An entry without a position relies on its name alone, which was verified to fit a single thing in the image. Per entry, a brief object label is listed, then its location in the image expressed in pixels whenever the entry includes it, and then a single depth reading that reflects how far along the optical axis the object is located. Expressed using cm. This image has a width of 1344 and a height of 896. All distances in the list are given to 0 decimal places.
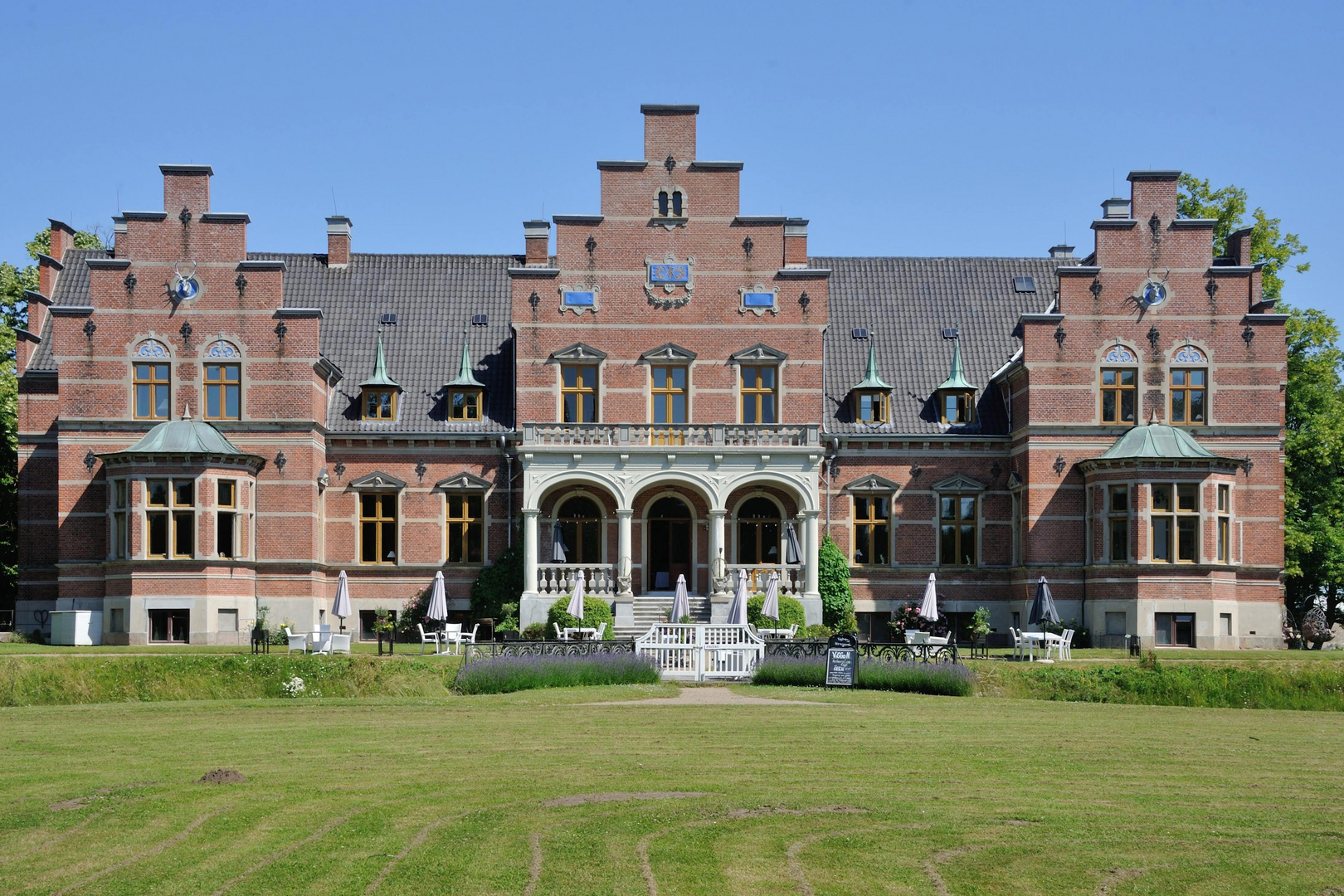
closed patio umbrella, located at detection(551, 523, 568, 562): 3959
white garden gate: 3022
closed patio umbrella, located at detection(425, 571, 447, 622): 3591
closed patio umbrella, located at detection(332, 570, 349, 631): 3553
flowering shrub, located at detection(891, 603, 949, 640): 4091
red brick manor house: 3941
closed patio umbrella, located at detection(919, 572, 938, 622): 3534
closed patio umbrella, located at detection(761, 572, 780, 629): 3747
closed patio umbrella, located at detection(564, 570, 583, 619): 3638
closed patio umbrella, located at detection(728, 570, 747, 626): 3397
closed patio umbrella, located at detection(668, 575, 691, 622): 3491
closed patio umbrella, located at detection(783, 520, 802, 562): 4016
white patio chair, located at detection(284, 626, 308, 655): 3170
